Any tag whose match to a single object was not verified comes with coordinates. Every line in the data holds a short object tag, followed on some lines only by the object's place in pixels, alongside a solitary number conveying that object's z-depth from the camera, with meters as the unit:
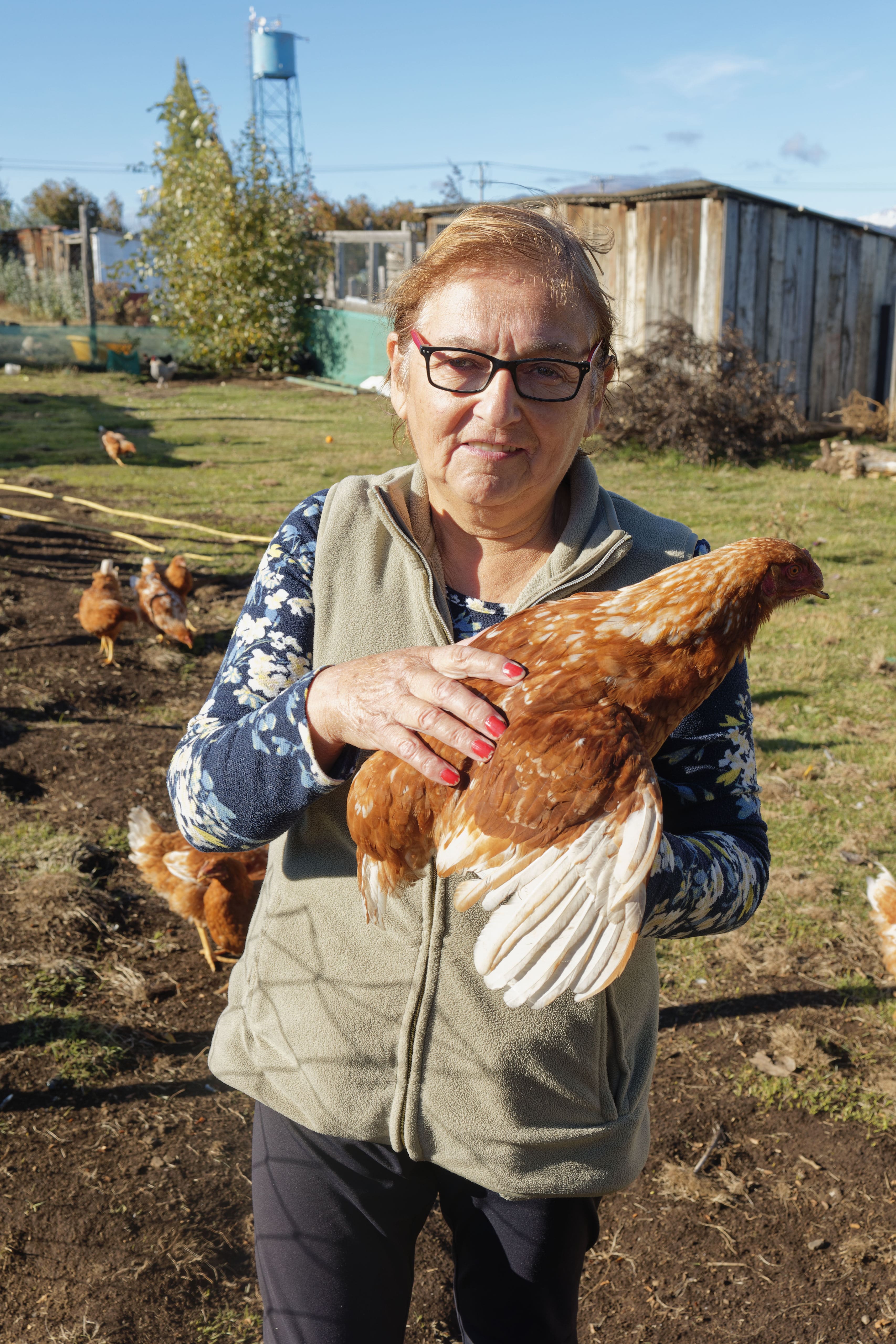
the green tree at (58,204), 43.94
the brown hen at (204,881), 3.73
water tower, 39.06
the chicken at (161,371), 20.61
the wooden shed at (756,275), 12.16
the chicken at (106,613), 6.23
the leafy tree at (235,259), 20.78
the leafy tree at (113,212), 43.22
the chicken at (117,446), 12.44
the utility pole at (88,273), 20.72
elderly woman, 1.45
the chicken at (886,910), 3.54
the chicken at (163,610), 6.43
